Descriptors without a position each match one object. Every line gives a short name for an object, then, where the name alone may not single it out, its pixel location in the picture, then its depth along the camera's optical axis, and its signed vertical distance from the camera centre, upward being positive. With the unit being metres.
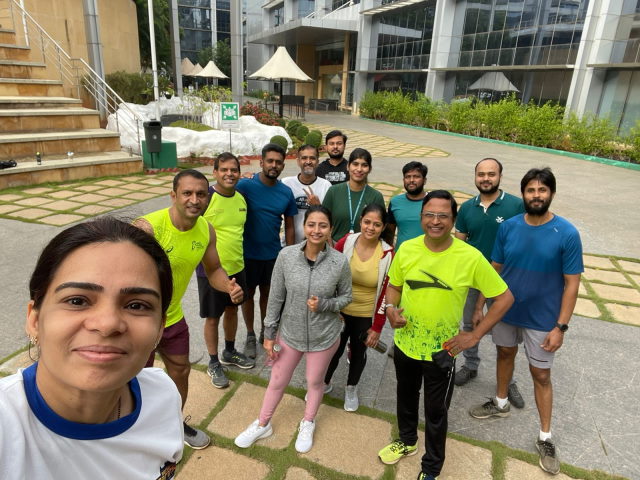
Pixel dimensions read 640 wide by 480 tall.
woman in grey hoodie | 2.43 -1.21
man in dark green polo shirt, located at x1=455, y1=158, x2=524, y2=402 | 3.00 -0.71
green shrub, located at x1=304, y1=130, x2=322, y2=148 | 12.55 -0.97
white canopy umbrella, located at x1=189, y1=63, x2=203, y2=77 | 26.48 +1.85
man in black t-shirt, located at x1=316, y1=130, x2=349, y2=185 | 4.21 -0.57
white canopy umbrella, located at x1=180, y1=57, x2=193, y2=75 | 27.48 +2.08
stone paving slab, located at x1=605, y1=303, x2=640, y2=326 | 4.15 -1.89
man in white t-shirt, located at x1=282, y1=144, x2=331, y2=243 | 3.53 -0.67
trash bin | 9.24 -0.81
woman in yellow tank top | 2.66 -1.15
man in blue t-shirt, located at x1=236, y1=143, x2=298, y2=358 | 3.27 -0.86
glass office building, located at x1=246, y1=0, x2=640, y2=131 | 15.56 +3.15
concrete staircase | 8.31 -0.87
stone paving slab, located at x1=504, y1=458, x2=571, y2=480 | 2.36 -1.96
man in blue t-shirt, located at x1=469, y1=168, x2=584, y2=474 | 2.40 -0.92
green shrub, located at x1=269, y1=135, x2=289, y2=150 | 11.43 -0.96
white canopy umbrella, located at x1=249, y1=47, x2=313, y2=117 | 16.62 +1.34
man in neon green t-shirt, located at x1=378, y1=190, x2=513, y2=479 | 2.16 -0.98
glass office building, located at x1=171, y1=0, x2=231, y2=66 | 53.72 +9.62
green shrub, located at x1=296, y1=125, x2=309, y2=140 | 13.81 -0.87
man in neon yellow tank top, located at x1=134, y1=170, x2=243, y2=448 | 2.29 -0.80
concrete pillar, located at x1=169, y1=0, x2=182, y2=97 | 14.22 +1.88
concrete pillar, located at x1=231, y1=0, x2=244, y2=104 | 13.78 +1.65
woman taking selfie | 0.81 -0.51
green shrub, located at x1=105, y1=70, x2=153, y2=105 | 13.62 +0.34
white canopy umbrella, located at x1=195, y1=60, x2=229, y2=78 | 23.28 +1.57
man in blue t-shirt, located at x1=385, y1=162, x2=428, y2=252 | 3.14 -0.72
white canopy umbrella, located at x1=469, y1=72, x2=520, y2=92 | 19.53 +1.50
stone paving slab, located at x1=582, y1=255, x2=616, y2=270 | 5.53 -1.84
